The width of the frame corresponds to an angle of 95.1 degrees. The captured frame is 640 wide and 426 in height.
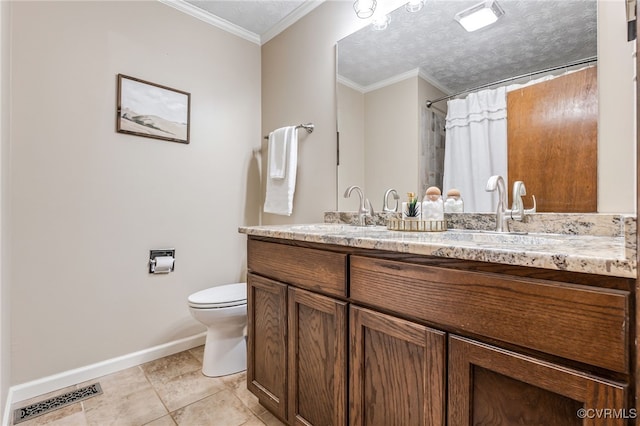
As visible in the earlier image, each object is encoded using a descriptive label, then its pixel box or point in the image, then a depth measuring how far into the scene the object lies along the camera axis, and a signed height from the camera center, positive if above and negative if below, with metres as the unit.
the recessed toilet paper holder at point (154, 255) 1.92 -0.28
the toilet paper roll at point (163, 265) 1.92 -0.35
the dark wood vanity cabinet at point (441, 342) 0.53 -0.31
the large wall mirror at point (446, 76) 0.97 +0.59
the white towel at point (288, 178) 2.08 +0.25
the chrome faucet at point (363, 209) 1.68 +0.02
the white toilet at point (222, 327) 1.65 -0.68
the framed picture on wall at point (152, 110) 1.81 +0.67
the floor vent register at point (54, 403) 1.39 -0.96
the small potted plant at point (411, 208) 1.31 +0.02
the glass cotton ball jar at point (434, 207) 1.30 +0.03
